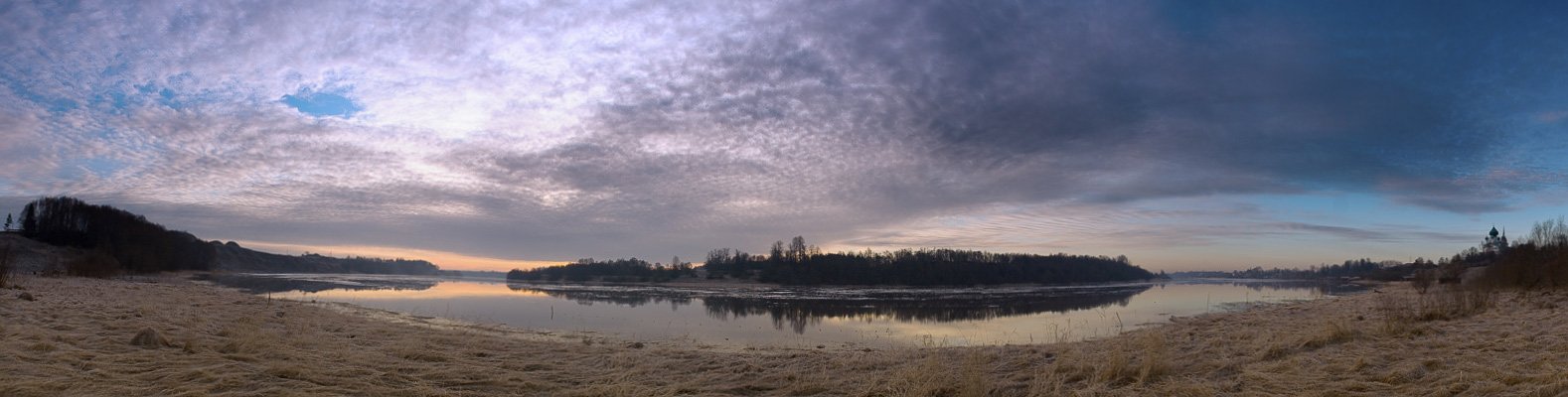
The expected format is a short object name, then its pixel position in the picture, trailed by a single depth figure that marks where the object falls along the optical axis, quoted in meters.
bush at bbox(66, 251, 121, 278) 49.33
